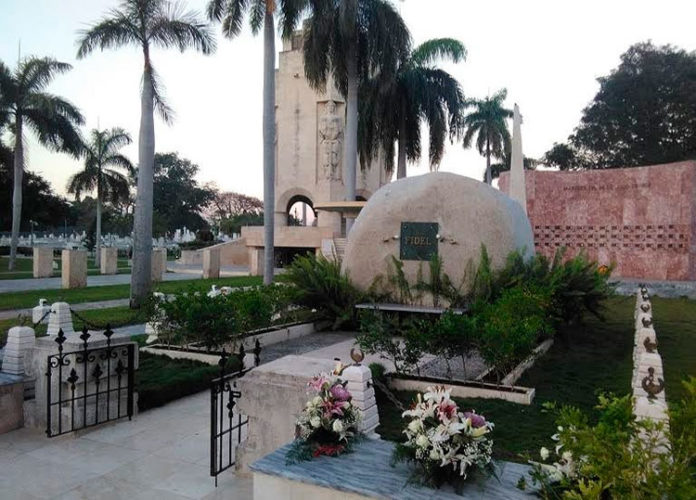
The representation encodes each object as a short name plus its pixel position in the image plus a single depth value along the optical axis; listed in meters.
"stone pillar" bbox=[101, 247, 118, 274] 27.59
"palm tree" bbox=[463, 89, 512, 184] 41.81
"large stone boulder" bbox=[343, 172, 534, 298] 11.02
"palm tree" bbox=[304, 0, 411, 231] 21.34
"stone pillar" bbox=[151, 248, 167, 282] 23.94
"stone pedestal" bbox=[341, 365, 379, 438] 3.88
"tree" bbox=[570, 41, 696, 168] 35.97
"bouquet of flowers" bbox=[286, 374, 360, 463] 3.46
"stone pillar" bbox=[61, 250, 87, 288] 19.50
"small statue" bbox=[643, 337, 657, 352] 4.67
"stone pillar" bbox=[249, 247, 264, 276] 28.91
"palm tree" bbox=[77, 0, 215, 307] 15.32
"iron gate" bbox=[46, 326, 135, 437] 5.59
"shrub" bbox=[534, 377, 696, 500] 2.26
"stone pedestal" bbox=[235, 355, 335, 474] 4.39
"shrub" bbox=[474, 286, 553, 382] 6.66
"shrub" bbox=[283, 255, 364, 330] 11.52
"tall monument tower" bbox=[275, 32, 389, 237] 38.34
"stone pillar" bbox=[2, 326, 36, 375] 6.07
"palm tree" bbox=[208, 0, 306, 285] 16.91
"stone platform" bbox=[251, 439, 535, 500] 2.95
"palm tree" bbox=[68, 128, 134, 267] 36.69
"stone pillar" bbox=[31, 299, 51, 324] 11.72
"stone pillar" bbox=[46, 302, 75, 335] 9.55
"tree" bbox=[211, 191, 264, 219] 75.06
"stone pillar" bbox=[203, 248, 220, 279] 25.77
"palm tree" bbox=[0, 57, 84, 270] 27.03
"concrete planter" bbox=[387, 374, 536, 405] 6.41
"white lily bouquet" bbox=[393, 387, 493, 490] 2.96
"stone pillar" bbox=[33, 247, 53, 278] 24.28
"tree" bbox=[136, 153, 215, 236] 63.94
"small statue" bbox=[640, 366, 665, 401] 3.05
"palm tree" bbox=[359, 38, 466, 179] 25.33
